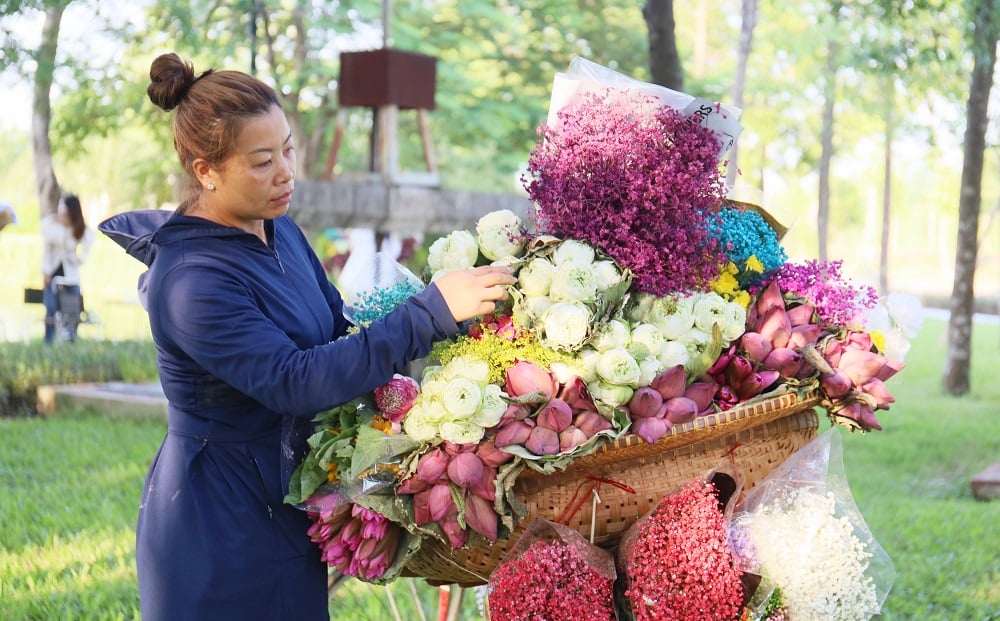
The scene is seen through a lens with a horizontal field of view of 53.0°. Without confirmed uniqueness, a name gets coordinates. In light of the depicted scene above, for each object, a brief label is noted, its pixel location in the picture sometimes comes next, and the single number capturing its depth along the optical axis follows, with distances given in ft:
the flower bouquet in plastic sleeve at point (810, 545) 5.66
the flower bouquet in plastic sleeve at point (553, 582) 5.33
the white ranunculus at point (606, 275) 5.63
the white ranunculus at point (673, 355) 5.59
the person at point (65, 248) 31.45
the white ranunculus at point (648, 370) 5.40
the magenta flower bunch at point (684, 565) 5.35
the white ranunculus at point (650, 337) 5.55
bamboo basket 5.42
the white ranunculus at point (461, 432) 5.20
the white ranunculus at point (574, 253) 5.62
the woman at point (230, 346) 5.33
